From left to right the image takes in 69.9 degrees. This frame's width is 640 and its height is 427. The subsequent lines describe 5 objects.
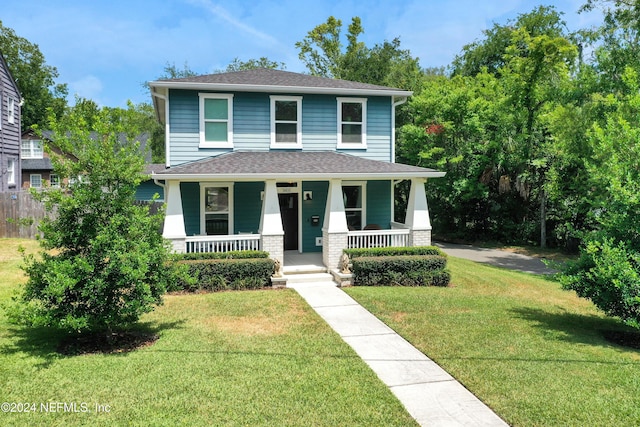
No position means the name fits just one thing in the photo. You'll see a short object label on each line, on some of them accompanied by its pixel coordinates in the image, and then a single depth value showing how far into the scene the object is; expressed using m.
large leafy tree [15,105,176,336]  6.82
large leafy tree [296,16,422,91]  32.78
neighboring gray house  21.55
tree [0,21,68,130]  48.06
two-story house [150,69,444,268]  12.93
